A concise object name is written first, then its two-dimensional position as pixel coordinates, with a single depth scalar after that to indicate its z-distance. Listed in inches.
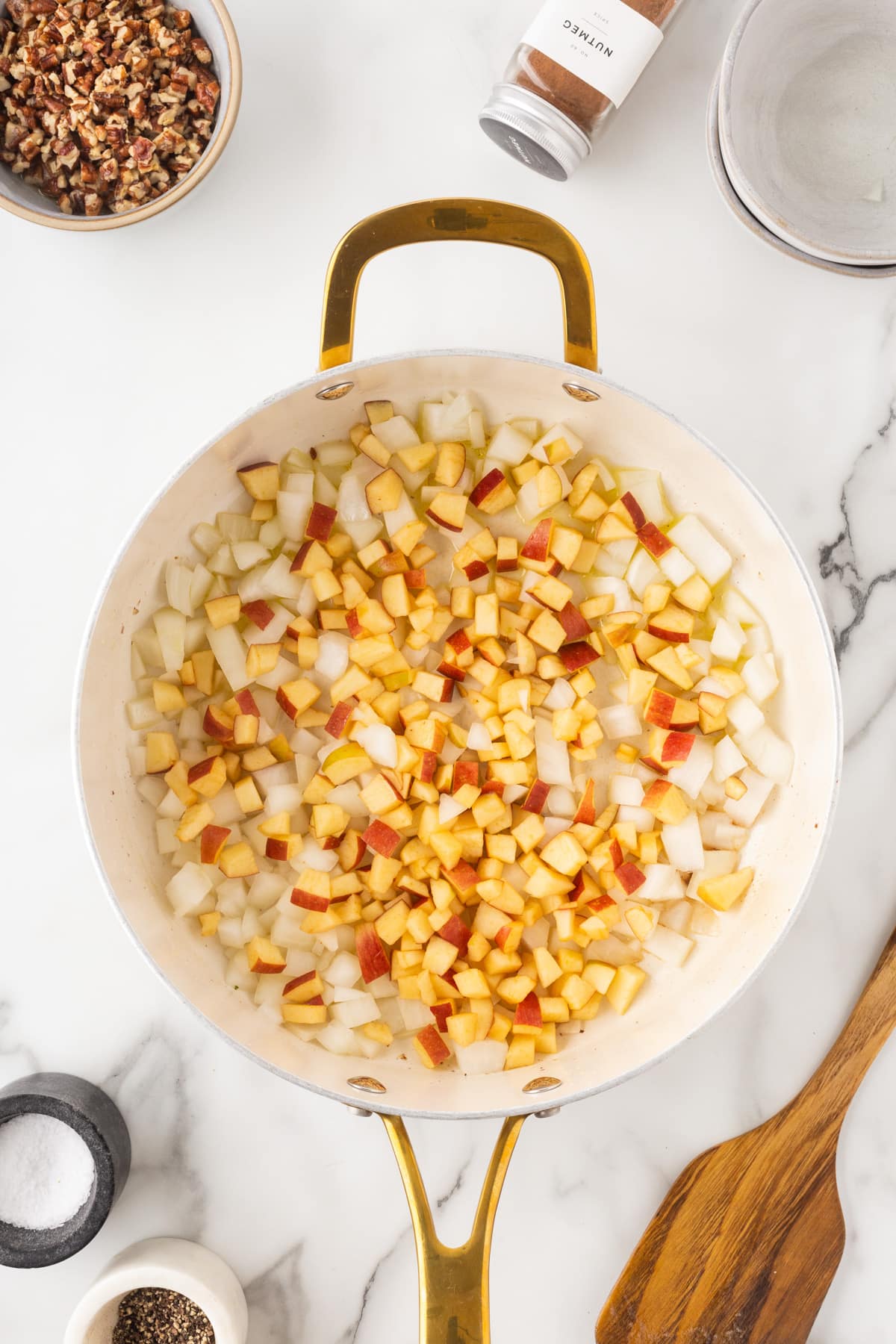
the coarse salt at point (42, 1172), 45.9
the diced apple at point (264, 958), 46.3
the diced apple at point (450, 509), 46.4
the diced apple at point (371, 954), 46.5
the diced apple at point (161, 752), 45.9
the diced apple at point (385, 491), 46.8
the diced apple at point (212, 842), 46.5
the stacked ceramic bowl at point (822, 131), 46.4
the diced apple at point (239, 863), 46.4
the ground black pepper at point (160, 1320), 47.4
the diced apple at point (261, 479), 45.7
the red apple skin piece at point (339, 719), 46.5
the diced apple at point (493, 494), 46.9
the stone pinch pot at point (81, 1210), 44.9
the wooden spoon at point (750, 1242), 49.9
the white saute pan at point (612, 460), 40.7
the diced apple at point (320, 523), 46.9
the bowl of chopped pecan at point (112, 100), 44.9
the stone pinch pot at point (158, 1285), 45.1
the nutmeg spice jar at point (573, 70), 43.7
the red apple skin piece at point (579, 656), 47.5
